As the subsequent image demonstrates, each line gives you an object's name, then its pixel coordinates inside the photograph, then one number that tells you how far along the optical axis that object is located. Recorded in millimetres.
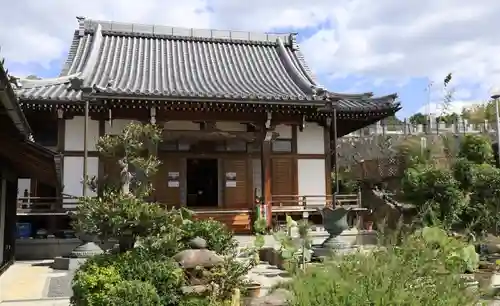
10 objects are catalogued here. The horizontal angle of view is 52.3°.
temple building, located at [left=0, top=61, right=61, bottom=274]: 5875
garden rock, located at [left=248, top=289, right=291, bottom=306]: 5871
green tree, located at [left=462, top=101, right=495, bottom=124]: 36844
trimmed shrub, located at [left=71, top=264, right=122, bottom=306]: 5938
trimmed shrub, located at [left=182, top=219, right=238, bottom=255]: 8250
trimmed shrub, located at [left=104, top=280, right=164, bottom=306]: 5766
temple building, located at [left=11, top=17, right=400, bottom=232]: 14156
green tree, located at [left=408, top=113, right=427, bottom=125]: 54531
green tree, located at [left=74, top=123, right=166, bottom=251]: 6441
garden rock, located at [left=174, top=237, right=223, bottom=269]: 6805
